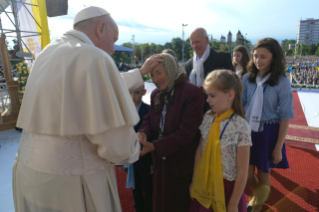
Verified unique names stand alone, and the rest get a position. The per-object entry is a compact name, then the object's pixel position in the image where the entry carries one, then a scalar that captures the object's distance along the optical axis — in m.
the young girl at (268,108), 2.05
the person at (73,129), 1.12
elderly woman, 1.63
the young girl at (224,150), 1.50
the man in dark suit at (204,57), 3.01
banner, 6.33
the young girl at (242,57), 3.71
